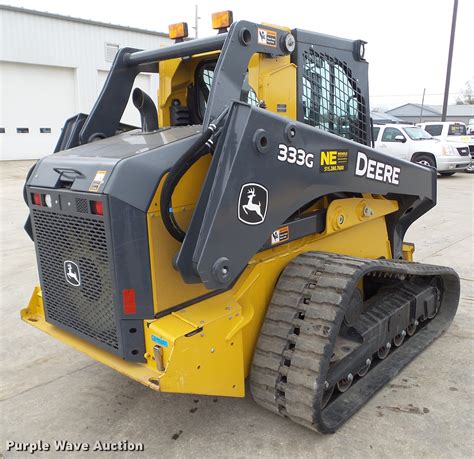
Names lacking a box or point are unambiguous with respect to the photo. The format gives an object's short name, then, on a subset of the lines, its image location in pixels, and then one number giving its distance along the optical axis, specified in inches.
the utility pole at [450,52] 844.6
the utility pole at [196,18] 1181.4
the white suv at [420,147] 591.8
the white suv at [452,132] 666.4
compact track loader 96.2
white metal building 749.9
